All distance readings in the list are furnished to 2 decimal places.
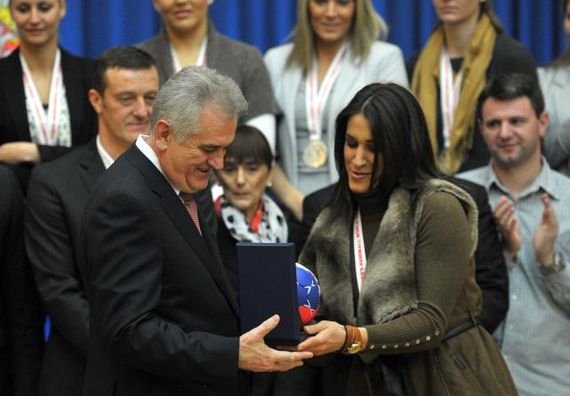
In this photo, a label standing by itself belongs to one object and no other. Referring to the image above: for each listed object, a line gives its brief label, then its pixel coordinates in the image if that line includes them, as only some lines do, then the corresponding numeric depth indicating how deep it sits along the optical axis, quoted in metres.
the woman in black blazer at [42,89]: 9.50
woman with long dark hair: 6.89
